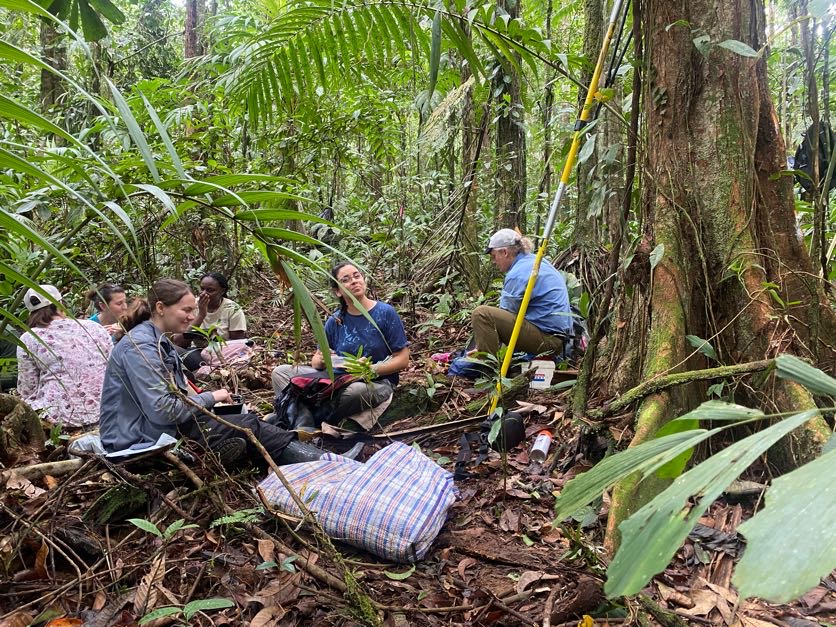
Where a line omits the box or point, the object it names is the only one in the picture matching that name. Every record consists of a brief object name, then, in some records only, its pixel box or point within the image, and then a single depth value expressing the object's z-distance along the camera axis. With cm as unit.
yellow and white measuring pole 291
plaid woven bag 239
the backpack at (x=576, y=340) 455
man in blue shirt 453
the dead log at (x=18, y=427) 299
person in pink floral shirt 382
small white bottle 305
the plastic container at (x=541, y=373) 397
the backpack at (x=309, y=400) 393
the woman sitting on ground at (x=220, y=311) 568
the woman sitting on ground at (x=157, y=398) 298
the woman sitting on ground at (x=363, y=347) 397
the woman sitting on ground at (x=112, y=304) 477
